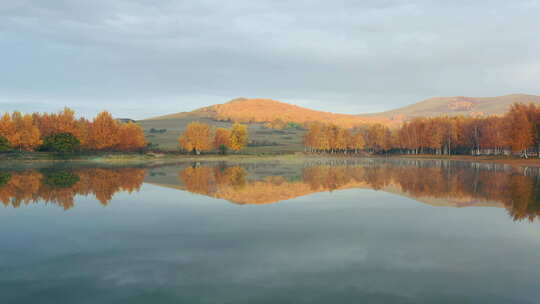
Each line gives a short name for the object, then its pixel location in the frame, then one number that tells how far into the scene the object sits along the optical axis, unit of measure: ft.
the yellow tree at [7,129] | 302.64
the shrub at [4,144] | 279.90
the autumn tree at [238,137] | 417.49
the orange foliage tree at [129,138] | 356.79
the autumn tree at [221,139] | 421.18
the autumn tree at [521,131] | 247.91
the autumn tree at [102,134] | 340.59
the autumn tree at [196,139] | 382.83
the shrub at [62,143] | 303.48
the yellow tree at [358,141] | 483.51
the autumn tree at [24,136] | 302.86
